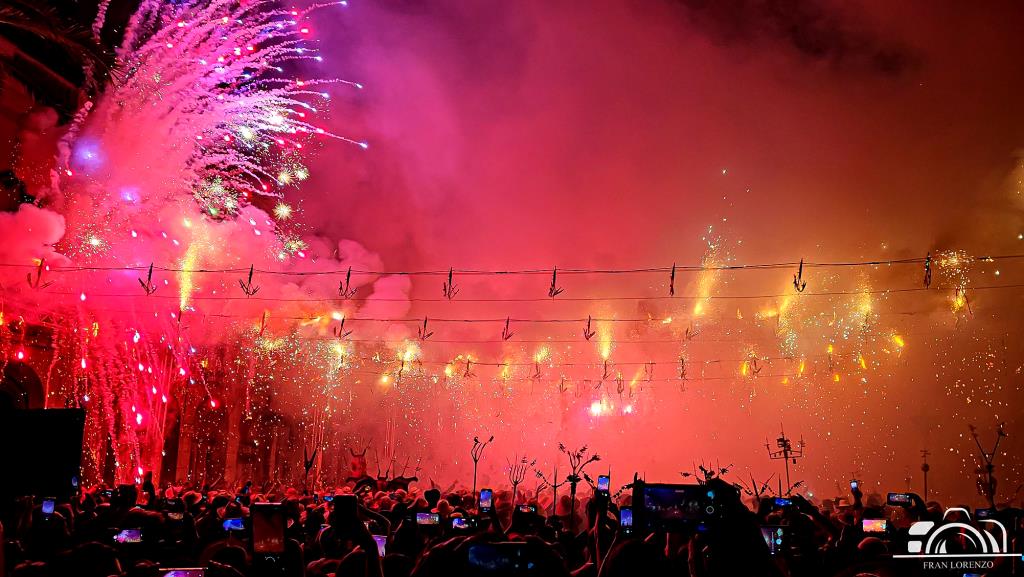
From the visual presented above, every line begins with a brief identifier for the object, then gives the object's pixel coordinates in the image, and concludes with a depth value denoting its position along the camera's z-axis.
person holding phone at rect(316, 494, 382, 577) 5.09
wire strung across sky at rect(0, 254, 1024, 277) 17.22
